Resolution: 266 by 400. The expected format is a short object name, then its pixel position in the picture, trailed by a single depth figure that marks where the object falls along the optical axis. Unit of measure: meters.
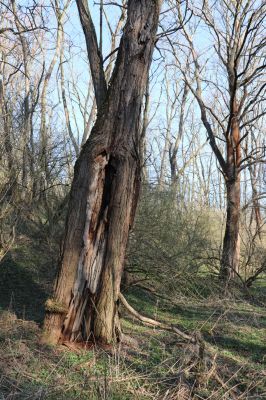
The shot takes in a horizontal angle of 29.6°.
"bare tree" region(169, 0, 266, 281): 12.66
